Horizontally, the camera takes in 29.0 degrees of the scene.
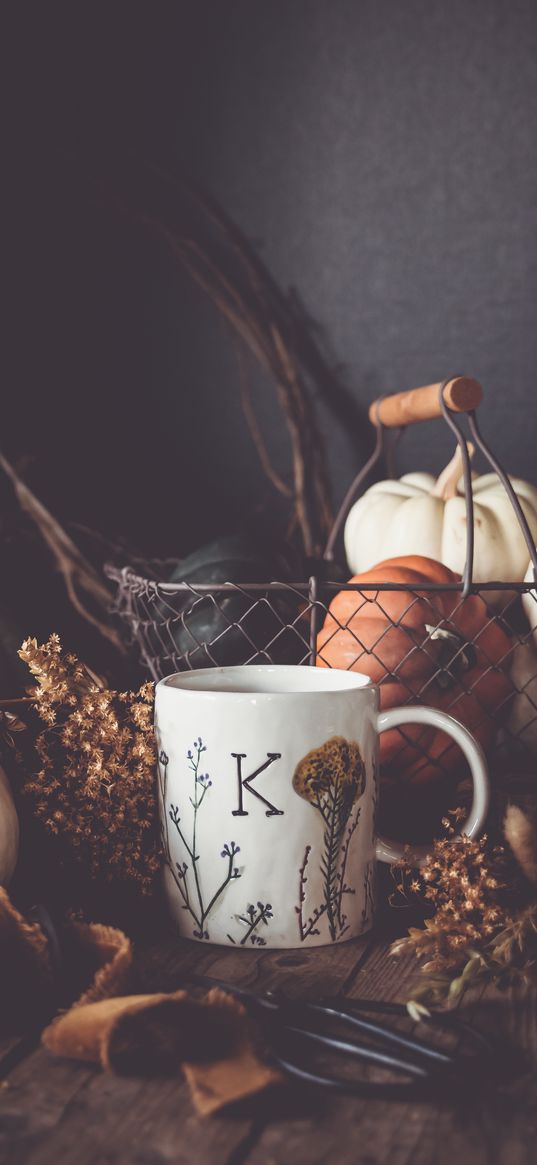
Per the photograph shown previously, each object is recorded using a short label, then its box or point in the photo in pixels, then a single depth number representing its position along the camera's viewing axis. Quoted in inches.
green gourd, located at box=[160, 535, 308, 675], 30.1
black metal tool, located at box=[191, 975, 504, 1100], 16.5
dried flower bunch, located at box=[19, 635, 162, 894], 23.9
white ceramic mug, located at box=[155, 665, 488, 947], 21.3
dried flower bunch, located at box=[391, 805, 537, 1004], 20.7
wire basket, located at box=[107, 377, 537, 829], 27.3
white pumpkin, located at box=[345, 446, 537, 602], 33.8
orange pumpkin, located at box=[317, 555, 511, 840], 27.2
